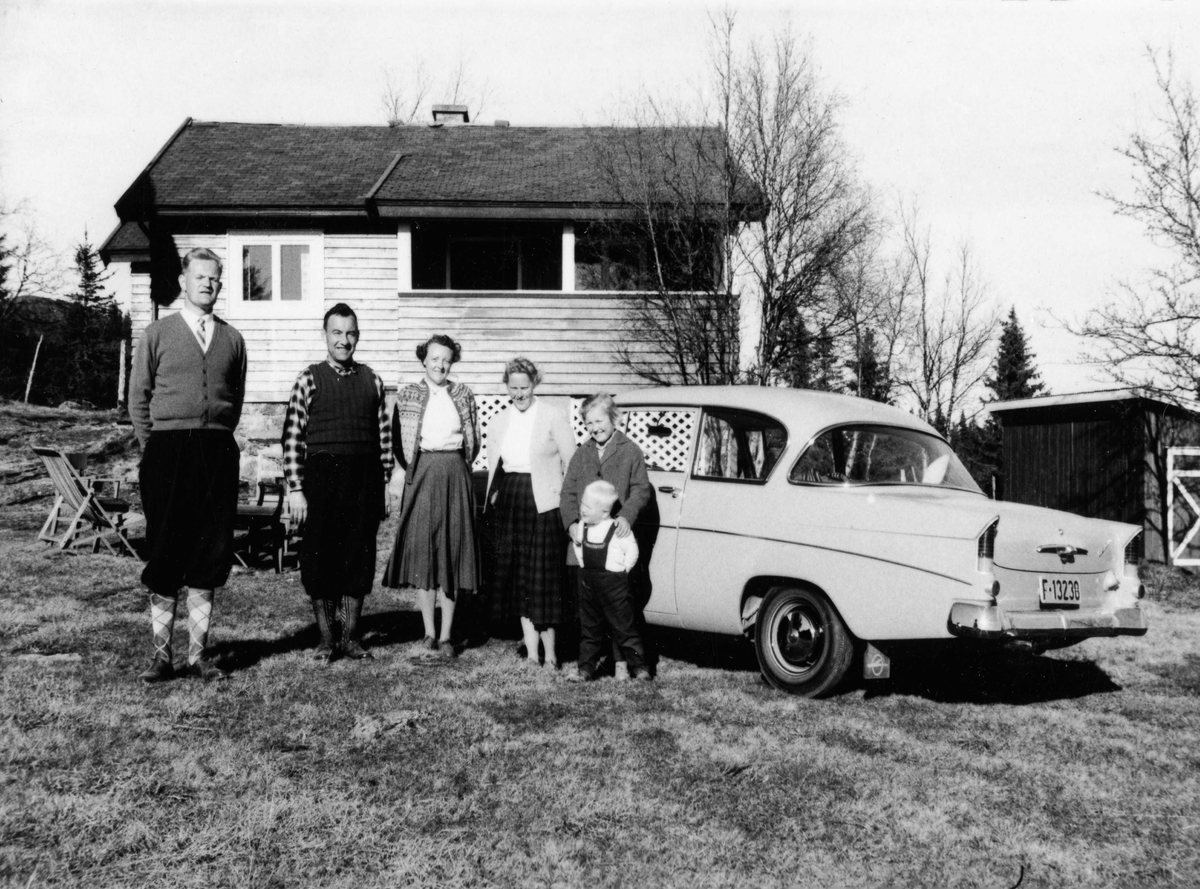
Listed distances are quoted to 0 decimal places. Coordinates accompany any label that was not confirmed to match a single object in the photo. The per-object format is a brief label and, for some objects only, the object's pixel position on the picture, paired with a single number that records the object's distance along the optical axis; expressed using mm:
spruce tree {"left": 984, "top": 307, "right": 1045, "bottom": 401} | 51656
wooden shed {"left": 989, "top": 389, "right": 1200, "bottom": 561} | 15891
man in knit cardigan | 5141
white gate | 15250
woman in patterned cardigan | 6066
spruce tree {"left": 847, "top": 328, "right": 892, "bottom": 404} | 33344
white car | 4852
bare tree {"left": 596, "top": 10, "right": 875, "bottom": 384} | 13336
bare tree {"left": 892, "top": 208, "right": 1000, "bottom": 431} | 36188
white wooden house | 14094
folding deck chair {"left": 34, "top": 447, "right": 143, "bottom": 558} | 9727
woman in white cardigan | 5922
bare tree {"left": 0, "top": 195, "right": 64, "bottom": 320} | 41906
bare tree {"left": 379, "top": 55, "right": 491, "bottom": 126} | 38819
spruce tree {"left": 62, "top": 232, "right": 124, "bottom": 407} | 63469
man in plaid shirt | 5750
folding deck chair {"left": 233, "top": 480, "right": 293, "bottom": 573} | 9062
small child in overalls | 5551
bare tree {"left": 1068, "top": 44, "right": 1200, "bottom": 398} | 13977
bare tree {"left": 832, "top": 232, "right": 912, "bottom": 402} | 30969
